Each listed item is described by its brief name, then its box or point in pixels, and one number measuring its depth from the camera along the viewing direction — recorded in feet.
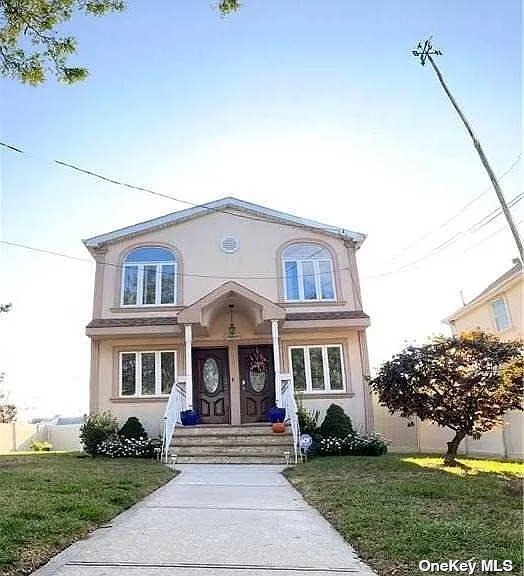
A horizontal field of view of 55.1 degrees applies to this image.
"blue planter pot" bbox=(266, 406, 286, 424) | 41.11
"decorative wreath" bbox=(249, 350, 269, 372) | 48.01
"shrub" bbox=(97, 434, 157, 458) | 39.09
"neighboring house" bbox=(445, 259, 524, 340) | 50.34
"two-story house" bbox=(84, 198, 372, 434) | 45.91
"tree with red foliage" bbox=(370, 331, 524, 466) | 32.27
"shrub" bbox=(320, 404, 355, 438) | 40.29
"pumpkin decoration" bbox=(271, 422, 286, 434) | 38.52
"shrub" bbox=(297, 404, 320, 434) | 40.27
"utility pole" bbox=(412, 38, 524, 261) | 20.51
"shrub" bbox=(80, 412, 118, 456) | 40.06
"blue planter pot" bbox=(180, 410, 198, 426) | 42.19
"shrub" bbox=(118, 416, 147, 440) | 41.11
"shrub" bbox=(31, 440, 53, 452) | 60.80
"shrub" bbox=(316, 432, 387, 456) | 38.93
